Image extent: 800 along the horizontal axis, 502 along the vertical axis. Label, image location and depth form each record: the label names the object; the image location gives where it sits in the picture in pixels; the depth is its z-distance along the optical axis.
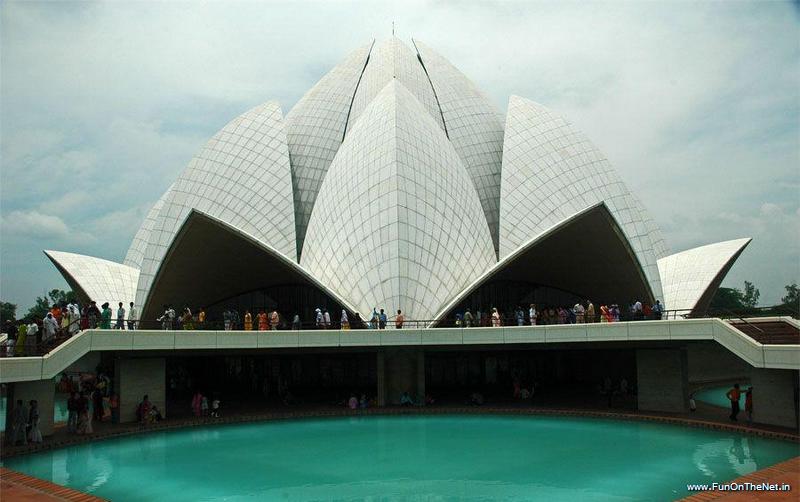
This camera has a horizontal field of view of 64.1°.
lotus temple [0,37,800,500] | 19.34
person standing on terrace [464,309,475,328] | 21.88
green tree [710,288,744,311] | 85.56
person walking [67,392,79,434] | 16.59
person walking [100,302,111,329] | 18.08
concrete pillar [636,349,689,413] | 19.48
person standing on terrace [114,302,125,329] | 18.51
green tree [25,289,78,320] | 82.66
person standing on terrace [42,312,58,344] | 16.47
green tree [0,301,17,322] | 74.84
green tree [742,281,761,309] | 95.83
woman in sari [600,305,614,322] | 20.33
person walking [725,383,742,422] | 17.11
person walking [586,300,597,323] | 20.88
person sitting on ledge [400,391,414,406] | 21.23
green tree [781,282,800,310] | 88.40
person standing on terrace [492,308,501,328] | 21.31
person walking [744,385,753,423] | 16.67
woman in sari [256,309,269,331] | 21.30
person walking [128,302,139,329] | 18.64
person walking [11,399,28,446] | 14.99
